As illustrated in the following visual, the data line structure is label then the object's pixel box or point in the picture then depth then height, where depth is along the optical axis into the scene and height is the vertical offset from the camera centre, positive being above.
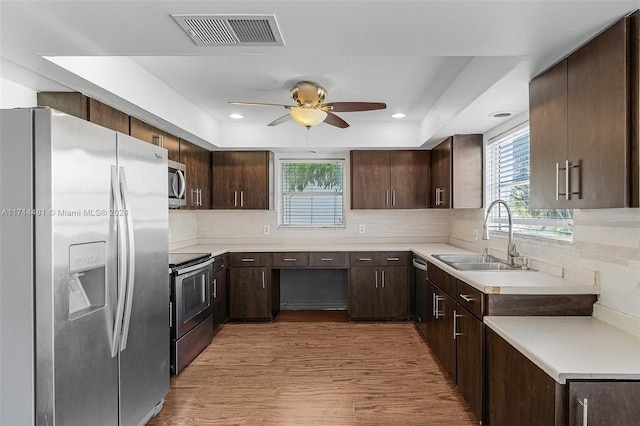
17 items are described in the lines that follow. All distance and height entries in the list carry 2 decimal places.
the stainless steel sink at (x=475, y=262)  3.07 -0.44
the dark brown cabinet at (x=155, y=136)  3.02 +0.65
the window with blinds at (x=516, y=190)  2.62 +0.19
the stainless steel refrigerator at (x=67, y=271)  1.59 -0.26
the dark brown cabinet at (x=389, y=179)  4.77 +0.40
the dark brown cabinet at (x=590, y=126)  1.49 +0.39
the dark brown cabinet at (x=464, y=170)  3.90 +0.42
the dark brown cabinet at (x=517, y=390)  1.44 -0.77
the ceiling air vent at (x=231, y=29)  1.54 +0.78
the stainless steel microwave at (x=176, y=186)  3.37 +0.24
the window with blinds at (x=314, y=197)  5.18 +0.20
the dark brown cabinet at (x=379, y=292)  4.43 -0.93
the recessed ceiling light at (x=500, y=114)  2.95 +0.76
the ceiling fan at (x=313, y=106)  2.95 +0.82
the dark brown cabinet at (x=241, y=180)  4.72 +0.39
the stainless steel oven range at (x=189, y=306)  3.06 -0.82
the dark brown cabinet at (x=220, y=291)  4.02 -0.86
